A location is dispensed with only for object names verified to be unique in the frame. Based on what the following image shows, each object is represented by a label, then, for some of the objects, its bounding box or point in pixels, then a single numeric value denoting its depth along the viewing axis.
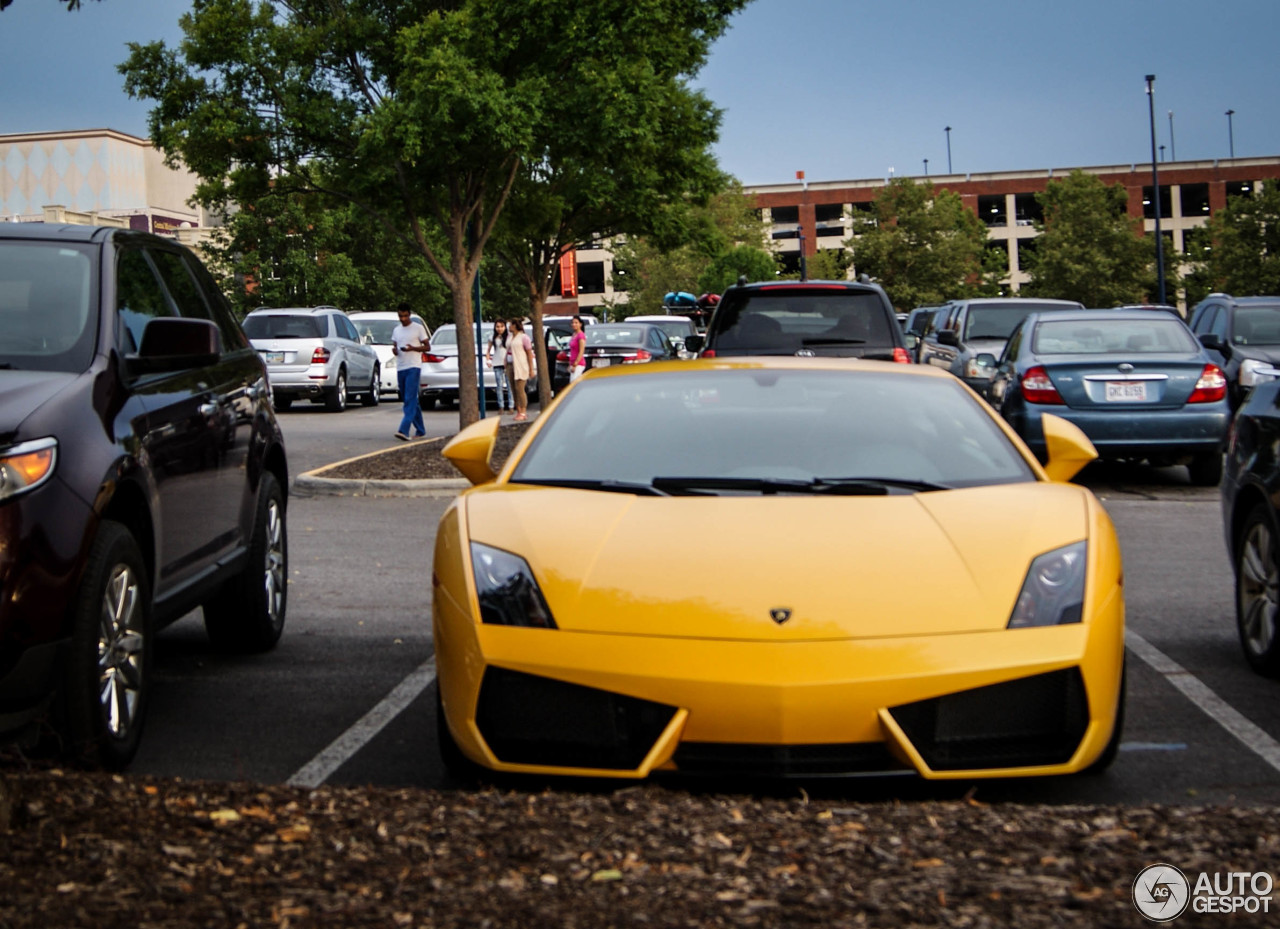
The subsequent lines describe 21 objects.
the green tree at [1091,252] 69.31
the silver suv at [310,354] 28.83
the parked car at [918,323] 21.16
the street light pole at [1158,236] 54.12
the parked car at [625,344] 27.72
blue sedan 13.96
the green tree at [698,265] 87.19
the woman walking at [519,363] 25.94
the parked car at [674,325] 36.75
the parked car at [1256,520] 6.37
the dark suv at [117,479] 4.56
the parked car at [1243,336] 18.19
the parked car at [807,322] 13.30
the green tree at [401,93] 15.75
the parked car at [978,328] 21.27
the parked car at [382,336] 35.03
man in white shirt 20.56
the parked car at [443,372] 30.27
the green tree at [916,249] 78.44
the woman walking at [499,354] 28.41
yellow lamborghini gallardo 4.07
